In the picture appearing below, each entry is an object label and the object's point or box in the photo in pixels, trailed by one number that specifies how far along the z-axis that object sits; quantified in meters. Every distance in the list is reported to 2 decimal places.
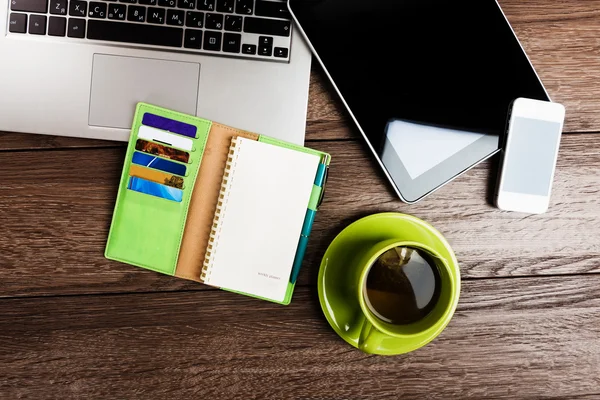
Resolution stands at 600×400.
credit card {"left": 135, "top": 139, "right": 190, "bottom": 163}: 0.60
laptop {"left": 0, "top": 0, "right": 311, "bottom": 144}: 0.58
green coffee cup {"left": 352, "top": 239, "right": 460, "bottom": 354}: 0.52
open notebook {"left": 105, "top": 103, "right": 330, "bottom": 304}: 0.60
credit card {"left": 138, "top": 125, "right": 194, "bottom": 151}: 0.60
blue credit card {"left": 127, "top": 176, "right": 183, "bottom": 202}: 0.61
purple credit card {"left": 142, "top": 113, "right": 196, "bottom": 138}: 0.59
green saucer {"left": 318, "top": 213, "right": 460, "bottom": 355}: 0.60
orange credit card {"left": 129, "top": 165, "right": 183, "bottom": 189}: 0.61
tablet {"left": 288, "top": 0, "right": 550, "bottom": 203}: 0.59
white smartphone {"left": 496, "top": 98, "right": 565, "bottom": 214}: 0.59
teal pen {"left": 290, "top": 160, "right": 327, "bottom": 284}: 0.60
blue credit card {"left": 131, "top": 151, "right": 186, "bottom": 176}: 0.60
